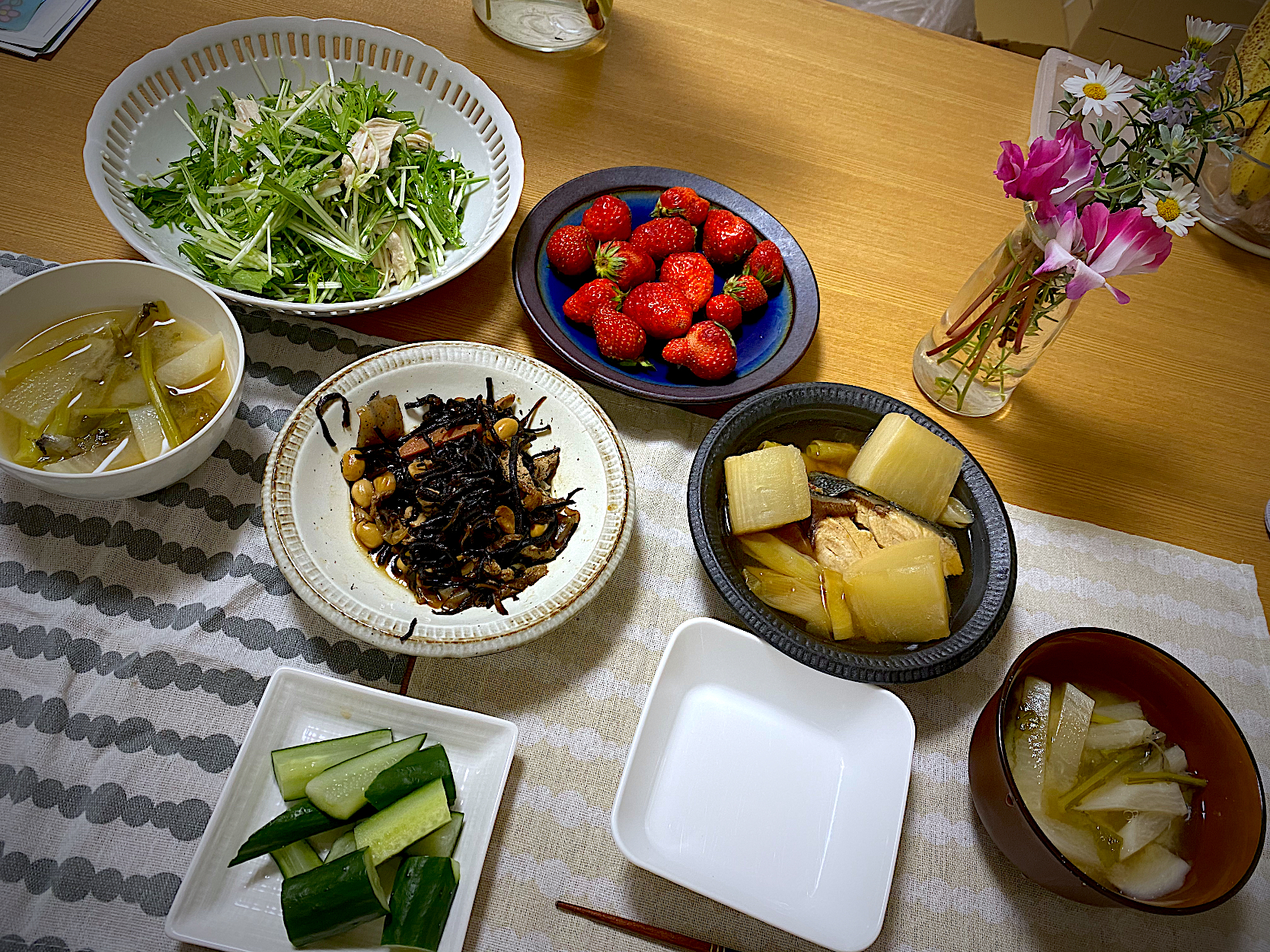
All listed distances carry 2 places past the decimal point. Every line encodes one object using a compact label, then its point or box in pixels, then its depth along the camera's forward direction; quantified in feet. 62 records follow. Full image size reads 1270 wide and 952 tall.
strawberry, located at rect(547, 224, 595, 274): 1.88
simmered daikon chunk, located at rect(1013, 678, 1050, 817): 1.42
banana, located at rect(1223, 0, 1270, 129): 2.14
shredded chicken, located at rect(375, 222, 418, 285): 1.88
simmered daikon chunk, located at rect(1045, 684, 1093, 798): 1.43
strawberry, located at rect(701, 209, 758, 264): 1.95
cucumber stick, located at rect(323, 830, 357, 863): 1.33
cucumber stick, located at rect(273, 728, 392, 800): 1.36
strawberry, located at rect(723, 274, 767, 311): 1.90
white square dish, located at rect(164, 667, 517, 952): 1.27
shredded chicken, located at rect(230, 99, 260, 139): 1.94
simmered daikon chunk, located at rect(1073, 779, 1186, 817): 1.40
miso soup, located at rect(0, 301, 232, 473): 1.51
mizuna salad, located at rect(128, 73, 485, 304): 1.81
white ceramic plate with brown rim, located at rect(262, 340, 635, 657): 1.44
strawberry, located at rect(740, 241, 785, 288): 1.92
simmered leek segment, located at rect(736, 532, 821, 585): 1.60
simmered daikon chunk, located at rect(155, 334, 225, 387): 1.61
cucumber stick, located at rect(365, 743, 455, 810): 1.33
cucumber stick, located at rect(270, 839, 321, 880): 1.31
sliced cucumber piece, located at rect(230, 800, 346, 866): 1.29
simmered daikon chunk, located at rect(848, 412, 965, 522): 1.65
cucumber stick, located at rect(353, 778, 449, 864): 1.30
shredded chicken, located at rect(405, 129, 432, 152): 1.99
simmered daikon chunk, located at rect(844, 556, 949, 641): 1.51
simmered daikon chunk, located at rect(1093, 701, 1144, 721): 1.49
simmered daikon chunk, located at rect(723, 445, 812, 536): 1.59
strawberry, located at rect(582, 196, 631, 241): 1.92
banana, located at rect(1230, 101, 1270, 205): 2.15
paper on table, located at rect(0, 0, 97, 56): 2.10
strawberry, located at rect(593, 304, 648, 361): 1.78
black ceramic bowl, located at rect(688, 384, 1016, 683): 1.48
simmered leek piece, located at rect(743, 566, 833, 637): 1.55
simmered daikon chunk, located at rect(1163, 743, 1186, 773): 1.45
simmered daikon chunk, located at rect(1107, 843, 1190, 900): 1.36
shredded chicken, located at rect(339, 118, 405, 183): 1.88
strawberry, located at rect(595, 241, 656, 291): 1.88
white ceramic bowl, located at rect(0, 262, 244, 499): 1.49
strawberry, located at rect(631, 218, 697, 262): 1.95
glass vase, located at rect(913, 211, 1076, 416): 1.64
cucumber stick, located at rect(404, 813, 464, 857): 1.34
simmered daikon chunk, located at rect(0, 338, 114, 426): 1.51
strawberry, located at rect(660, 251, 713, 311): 1.88
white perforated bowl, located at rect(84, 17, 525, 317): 1.79
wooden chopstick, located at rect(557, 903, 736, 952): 1.39
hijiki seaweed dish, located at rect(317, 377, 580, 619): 1.58
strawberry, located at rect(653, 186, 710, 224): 1.98
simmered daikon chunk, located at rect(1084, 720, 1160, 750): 1.45
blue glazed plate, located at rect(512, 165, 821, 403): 1.77
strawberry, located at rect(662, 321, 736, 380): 1.79
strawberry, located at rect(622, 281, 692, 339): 1.82
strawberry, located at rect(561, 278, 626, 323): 1.84
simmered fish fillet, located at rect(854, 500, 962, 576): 1.63
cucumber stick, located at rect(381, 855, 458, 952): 1.25
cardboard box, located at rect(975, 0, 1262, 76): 3.35
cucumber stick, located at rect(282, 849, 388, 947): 1.23
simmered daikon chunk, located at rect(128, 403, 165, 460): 1.56
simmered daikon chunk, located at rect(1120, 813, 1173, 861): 1.38
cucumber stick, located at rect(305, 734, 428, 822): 1.34
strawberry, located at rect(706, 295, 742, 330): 1.86
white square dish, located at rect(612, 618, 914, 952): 1.37
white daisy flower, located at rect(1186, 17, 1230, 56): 1.47
